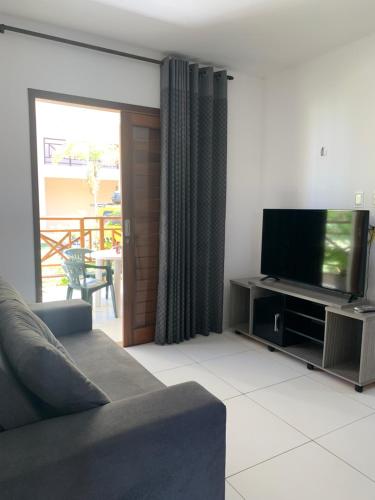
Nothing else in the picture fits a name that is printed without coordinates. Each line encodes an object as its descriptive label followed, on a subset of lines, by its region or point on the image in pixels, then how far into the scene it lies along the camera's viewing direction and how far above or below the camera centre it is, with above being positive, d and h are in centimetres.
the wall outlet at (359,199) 287 +6
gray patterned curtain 315 +6
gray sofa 96 -71
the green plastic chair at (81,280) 391 -85
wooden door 315 -16
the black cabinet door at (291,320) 310 -100
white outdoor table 401 -70
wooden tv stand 252 -99
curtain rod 253 +119
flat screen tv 265 -33
